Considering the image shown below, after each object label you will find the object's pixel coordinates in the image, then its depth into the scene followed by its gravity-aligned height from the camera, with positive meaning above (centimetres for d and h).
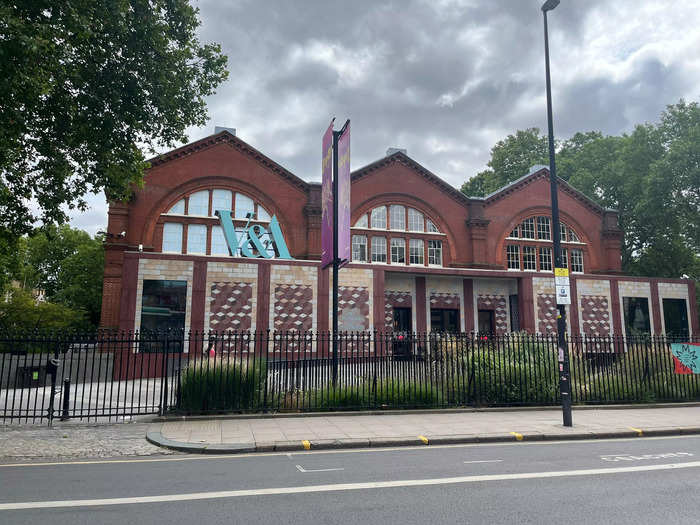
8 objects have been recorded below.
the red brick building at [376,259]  2641 +599
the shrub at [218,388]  1245 -81
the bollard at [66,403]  1198 -114
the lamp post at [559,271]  1176 +199
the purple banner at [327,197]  1605 +501
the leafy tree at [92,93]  1160 +680
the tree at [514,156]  5300 +2066
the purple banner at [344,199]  1499 +456
